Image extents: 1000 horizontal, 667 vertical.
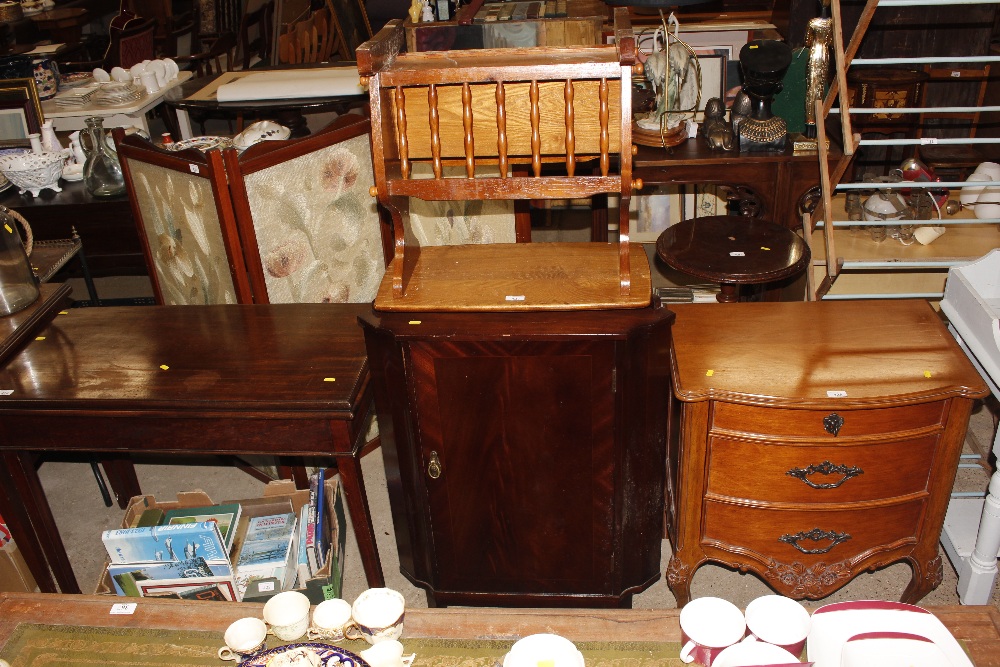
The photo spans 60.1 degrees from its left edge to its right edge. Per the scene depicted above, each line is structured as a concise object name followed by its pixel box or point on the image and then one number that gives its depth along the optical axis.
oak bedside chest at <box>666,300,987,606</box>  2.06
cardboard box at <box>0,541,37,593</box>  2.50
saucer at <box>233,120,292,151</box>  3.19
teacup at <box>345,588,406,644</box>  1.74
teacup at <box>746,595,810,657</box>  1.64
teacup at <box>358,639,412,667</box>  1.68
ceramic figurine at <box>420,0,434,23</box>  3.63
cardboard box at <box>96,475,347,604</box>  2.57
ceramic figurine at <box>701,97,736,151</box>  3.14
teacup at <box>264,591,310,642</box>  1.76
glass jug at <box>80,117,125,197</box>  3.55
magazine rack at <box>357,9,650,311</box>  1.94
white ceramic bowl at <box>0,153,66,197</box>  3.51
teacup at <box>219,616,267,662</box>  1.74
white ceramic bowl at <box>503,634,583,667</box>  1.59
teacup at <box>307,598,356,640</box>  1.77
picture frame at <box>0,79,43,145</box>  4.00
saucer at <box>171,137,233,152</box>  2.98
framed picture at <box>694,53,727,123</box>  3.62
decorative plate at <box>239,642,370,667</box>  1.64
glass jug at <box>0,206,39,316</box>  2.40
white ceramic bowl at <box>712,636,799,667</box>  1.57
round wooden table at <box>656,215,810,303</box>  2.57
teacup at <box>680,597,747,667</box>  1.66
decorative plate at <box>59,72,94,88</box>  5.02
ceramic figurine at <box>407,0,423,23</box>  3.63
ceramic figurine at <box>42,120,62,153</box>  3.75
